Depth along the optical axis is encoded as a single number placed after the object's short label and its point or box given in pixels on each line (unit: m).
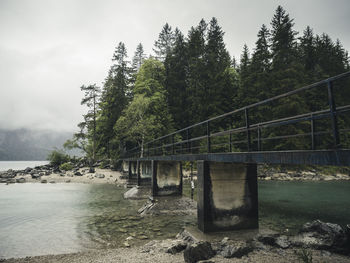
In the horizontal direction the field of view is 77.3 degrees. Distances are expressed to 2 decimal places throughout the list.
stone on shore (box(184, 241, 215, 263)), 6.25
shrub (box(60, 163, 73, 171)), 48.56
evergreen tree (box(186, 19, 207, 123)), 45.00
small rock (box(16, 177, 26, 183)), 37.17
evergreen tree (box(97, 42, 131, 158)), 46.97
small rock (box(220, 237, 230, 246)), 7.12
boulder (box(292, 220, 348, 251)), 7.71
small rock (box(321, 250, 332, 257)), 7.11
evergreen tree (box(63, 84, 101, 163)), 48.22
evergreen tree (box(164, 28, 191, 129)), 47.75
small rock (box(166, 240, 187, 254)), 7.63
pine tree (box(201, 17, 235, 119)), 43.75
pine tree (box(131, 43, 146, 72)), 61.12
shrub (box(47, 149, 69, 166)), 52.25
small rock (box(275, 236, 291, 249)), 7.41
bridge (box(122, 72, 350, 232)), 4.12
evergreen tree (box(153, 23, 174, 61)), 54.44
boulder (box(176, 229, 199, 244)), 8.20
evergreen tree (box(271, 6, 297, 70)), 40.19
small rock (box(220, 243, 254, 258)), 6.47
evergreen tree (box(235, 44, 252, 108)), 42.12
